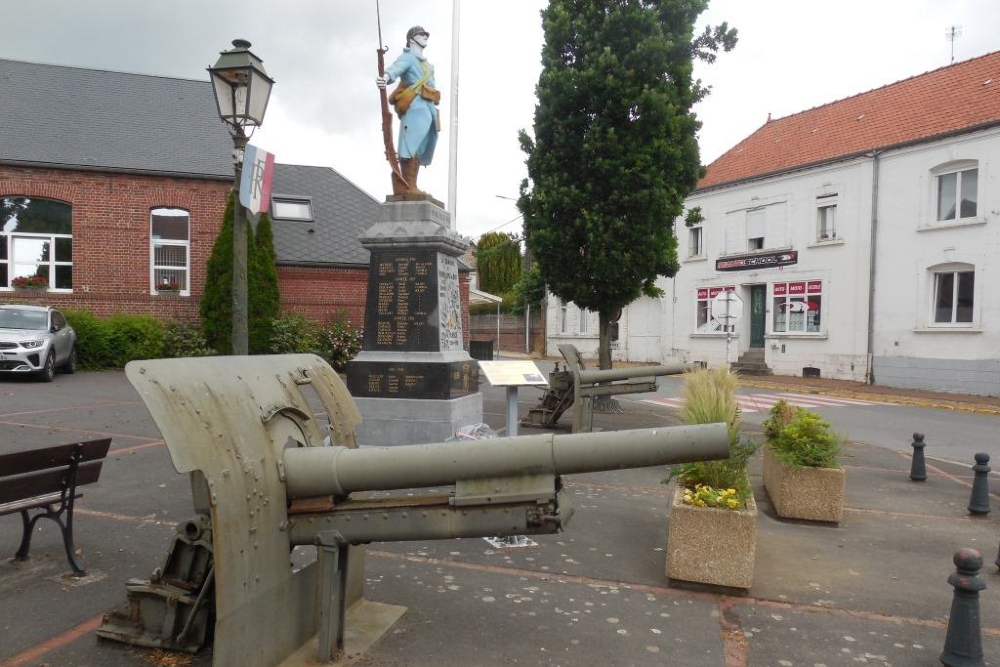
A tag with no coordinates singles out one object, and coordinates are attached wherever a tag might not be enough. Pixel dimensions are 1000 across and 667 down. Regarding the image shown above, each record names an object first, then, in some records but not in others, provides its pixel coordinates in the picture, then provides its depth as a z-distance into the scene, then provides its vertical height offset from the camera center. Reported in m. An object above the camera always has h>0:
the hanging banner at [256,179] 5.84 +1.15
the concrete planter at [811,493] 6.00 -1.51
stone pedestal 7.95 -0.30
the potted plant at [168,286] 18.48 +0.66
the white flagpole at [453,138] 16.00 +4.11
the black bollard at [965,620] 3.38 -1.47
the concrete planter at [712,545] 4.34 -1.43
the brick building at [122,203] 17.98 +2.82
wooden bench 4.11 -1.06
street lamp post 5.92 +1.84
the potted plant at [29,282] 17.53 +0.67
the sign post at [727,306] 18.44 +0.38
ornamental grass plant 4.77 -0.94
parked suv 13.46 -0.66
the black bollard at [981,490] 6.57 -1.58
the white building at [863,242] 18.86 +2.54
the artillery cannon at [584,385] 9.06 -0.94
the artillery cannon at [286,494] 2.79 -0.78
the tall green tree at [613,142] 12.36 +3.23
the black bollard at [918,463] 8.05 -1.64
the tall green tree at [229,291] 17.70 +0.53
